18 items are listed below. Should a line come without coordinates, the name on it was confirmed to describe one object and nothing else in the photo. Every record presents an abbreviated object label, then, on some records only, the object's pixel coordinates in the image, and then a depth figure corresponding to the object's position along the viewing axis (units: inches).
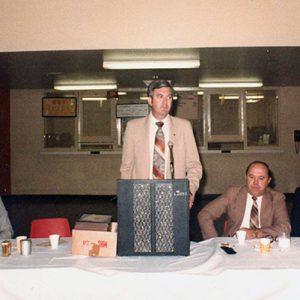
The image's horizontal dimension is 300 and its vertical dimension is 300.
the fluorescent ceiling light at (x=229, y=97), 406.9
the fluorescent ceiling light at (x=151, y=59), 221.5
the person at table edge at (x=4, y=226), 117.3
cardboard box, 89.2
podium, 87.0
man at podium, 119.6
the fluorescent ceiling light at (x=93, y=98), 408.2
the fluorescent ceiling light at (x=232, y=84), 363.3
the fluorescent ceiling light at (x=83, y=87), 364.8
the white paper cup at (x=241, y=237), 99.4
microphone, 92.1
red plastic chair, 131.3
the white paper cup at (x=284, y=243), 94.9
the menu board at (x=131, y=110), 404.5
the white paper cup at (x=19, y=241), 92.7
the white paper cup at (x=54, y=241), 96.9
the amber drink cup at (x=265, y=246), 89.9
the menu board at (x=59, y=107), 405.2
